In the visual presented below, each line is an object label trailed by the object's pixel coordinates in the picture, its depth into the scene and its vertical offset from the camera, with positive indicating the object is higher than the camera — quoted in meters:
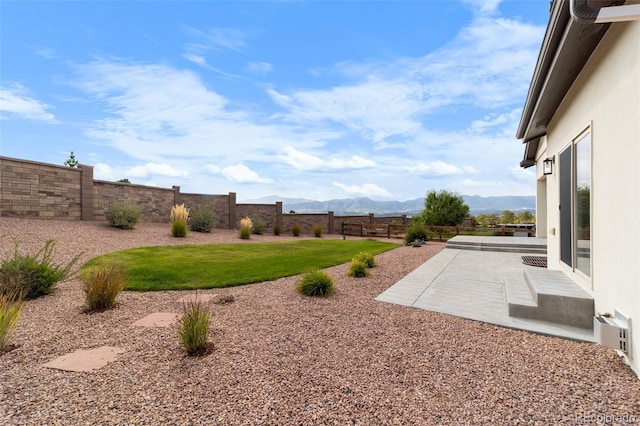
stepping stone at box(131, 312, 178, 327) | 3.77 -1.40
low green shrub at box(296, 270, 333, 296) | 5.04 -1.16
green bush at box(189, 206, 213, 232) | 14.80 -0.16
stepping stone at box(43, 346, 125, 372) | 2.70 -1.42
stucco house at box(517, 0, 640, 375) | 2.50 +0.87
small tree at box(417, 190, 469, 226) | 18.89 +0.70
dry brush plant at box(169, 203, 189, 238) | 12.20 -0.27
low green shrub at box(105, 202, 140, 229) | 11.63 +0.05
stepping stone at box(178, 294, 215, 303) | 4.77 -1.36
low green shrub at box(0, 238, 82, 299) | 4.47 -1.00
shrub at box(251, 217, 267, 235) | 17.34 -0.51
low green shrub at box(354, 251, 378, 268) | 7.53 -1.04
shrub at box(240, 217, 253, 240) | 14.53 -0.55
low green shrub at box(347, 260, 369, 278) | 6.55 -1.17
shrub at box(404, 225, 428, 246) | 13.80 -0.72
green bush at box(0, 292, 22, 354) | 3.03 -1.15
